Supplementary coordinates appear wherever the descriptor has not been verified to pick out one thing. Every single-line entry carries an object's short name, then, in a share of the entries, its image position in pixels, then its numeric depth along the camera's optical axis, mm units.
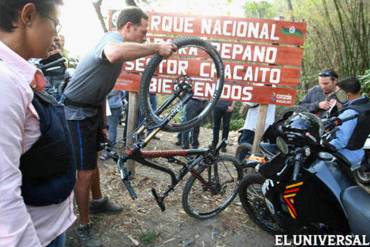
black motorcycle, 2682
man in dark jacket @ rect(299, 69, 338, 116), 4654
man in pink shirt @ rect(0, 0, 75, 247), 908
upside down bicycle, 3246
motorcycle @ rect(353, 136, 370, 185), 4841
